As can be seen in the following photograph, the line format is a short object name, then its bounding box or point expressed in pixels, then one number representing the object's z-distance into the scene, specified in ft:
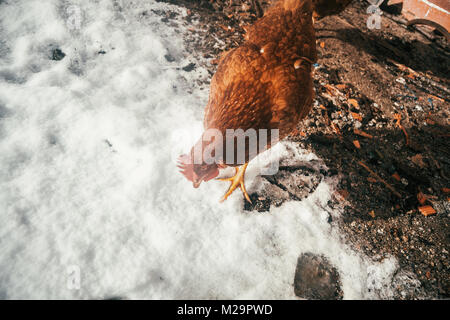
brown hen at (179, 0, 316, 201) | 2.48
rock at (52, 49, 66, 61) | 3.05
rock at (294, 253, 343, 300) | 2.52
